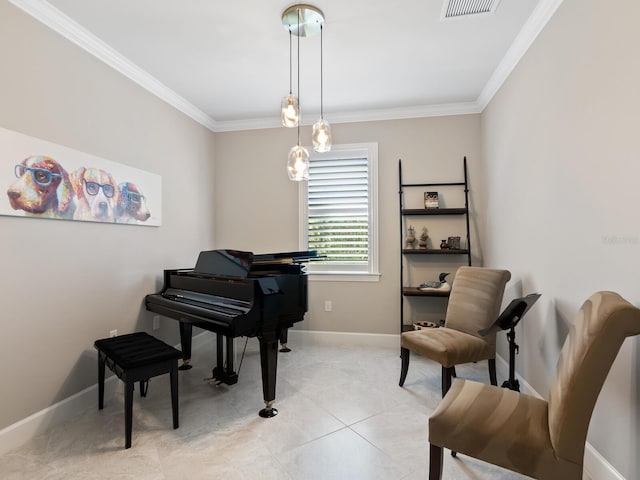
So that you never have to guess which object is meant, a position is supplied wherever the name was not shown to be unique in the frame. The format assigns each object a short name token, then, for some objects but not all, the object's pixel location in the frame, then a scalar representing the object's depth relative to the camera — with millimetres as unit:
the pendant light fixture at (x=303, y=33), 2152
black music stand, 2059
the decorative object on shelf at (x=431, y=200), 3624
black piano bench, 1980
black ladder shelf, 3469
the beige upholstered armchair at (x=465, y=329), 2396
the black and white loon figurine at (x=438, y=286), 3418
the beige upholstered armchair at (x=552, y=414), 1177
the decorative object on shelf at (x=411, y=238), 3684
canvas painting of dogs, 1987
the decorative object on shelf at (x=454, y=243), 3588
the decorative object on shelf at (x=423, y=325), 3464
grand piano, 2256
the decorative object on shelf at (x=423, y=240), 3656
